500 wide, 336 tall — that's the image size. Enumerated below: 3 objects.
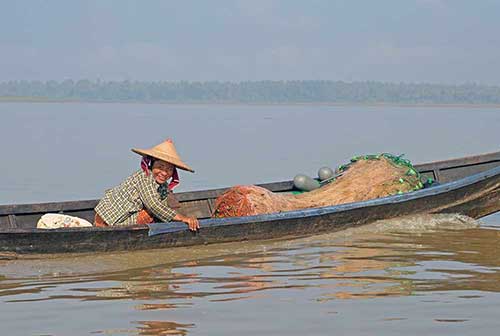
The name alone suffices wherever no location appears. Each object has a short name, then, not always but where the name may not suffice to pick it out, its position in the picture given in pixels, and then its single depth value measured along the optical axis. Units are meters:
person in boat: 18.06
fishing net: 21.31
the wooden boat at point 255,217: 17.34
